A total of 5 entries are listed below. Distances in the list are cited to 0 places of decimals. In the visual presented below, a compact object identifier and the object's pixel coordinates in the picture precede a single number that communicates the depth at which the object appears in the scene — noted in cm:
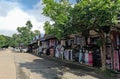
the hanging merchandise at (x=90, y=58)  873
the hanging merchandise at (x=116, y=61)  698
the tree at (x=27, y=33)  3347
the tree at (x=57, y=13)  610
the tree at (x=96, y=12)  534
